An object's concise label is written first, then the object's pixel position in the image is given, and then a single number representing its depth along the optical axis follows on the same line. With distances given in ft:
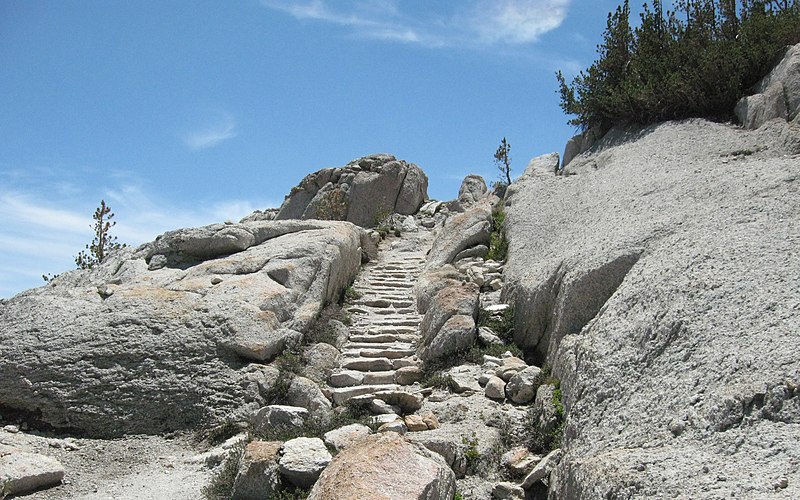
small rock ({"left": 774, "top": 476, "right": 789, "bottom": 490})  17.07
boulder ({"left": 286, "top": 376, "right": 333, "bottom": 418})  38.99
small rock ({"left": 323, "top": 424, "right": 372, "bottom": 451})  31.00
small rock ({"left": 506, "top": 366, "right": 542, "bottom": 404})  36.78
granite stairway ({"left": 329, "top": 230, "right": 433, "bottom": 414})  40.70
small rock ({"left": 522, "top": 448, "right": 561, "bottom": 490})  27.94
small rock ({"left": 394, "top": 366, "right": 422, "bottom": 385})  43.01
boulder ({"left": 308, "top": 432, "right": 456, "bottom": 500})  22.88
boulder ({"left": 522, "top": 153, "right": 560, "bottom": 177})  70.38
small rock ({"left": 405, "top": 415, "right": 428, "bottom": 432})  35.12
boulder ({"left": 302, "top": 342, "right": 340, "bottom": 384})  42.75
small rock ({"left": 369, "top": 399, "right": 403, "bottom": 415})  38.04
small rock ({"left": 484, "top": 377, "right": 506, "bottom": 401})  37.52
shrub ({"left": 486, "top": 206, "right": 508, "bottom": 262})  57.16
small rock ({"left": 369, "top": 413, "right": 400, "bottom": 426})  35.99
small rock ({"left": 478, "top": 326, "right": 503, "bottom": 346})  43.83
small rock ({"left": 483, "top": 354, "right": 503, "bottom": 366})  41.68
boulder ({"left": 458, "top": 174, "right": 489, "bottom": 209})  96.48
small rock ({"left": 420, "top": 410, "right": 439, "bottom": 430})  35.29
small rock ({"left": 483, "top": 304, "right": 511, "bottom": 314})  46.93
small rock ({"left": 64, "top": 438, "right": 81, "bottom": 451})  35.86
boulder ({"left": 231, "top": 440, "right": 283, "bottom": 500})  28.40
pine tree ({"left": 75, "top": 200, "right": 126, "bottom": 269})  102.96
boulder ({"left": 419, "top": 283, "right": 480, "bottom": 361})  43.91
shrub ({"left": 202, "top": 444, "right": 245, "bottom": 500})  30.04
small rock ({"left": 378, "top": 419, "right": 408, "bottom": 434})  33.65
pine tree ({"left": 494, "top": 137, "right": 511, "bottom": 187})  98.63
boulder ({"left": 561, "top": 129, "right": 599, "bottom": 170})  69.97
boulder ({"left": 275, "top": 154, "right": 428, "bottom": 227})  95.81
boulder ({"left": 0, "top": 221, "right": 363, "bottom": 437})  38.09
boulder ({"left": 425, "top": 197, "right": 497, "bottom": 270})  60.44
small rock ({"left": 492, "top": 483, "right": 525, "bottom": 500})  27.99
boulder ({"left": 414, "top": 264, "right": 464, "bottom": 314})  51.93
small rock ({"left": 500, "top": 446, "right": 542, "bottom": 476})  29.84
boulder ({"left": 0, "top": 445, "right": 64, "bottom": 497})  30.27
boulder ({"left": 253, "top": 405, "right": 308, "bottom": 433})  35.50
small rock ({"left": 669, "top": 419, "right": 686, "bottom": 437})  21.67
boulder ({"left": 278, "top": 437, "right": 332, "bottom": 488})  28.07
